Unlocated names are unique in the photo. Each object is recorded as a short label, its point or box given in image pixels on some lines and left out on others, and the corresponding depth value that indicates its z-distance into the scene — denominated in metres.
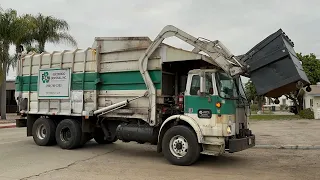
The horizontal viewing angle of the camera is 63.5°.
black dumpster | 5.79
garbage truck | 6.25
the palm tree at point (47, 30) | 21.20
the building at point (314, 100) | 24.17
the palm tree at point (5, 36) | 19.14
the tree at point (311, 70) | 30.36
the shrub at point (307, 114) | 23.96
